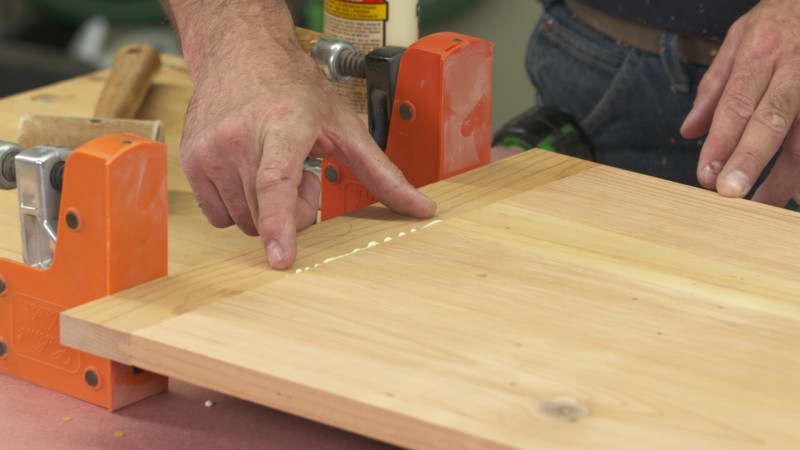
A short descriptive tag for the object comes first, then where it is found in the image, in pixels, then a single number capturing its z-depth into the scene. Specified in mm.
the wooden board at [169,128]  1233
